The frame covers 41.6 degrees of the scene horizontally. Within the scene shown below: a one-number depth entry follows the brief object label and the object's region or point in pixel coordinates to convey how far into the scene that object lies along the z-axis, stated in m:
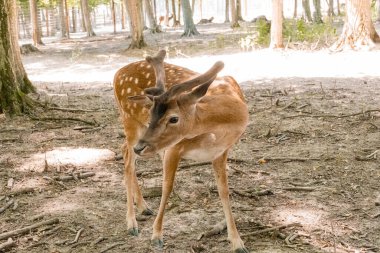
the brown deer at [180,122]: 3.34
